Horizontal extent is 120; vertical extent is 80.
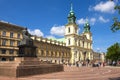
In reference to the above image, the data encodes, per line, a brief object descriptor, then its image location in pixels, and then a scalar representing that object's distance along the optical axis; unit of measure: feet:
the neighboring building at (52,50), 124.73
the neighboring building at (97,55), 271.83
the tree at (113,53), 132.11
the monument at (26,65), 34.45
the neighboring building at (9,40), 90.24
